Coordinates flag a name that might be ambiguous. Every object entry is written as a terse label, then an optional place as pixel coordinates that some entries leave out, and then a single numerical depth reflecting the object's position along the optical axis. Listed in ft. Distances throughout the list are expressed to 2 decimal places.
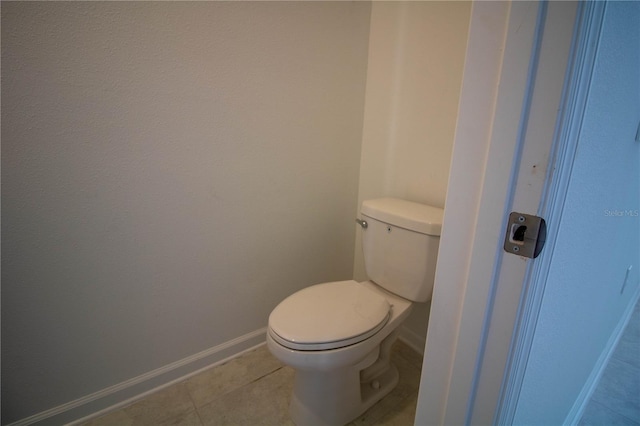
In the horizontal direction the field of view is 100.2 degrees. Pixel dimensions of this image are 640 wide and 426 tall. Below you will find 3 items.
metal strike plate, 1.08
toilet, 2.77
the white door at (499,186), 0.97
